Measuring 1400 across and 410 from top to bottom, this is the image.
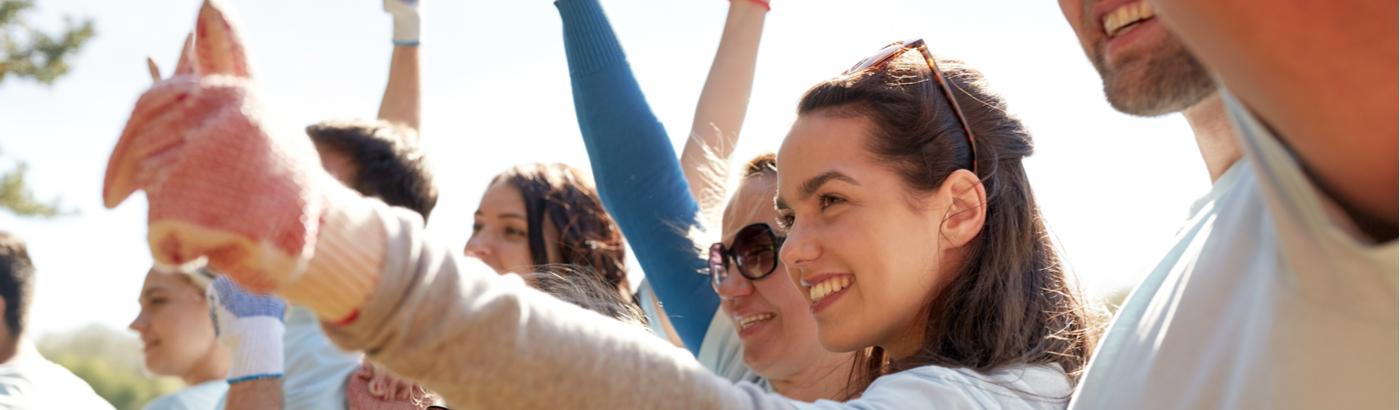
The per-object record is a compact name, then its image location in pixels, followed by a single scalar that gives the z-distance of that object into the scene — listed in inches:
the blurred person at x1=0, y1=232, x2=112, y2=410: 147.8
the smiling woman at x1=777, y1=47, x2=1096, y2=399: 67.8
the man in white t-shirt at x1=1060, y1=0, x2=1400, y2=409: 26.2
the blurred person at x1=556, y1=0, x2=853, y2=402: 97.9
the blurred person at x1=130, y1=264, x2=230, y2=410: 154.0
